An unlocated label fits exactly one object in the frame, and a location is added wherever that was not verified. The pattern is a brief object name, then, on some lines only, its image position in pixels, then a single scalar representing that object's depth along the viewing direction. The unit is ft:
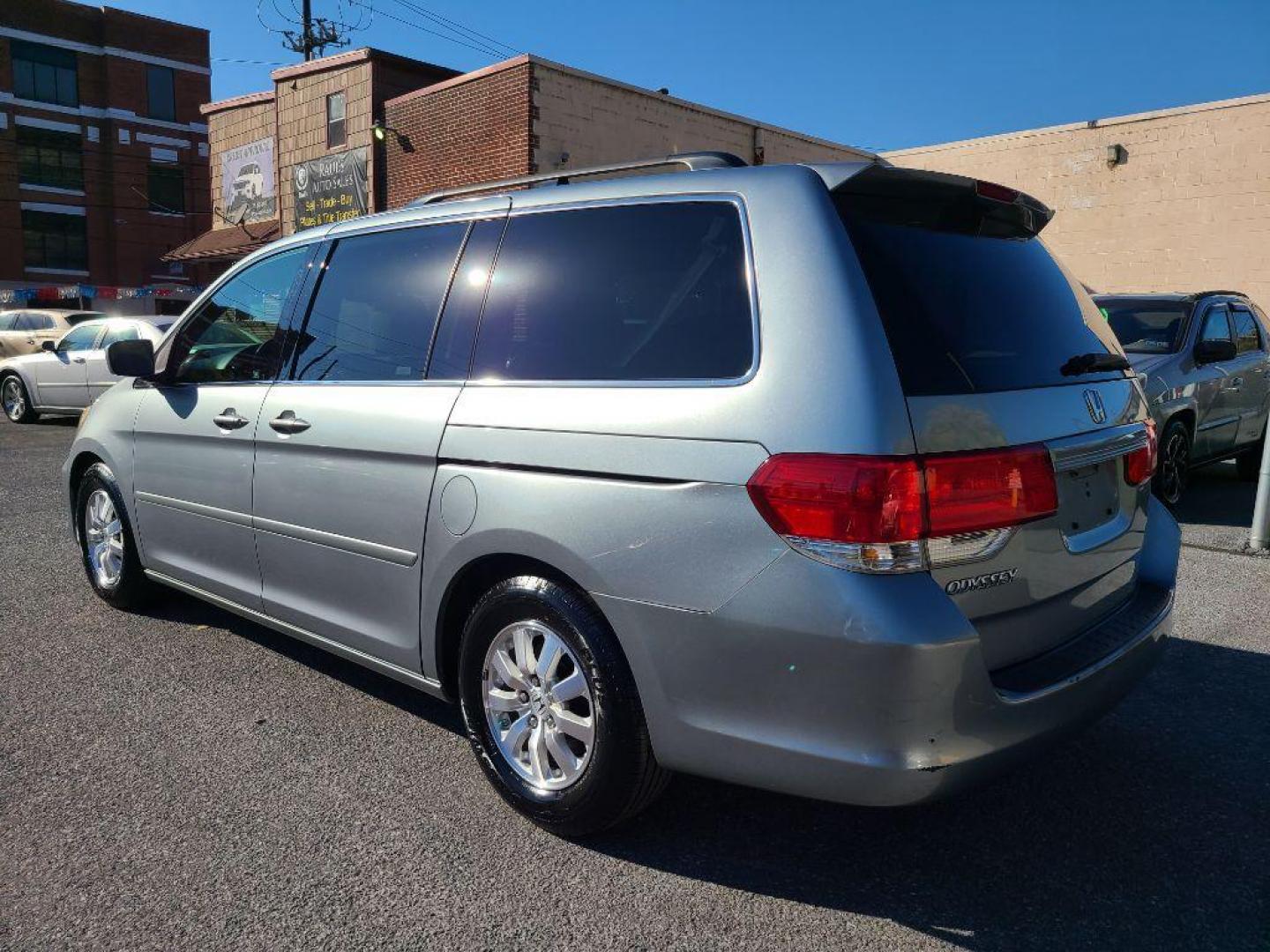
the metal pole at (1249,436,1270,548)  21.36
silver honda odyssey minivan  7.38
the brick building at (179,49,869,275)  56.70
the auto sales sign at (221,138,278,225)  81.30
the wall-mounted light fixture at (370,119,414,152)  64.27
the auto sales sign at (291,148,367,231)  69.00
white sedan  44.27
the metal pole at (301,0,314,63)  117.80
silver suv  25.08
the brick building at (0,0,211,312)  138.72
